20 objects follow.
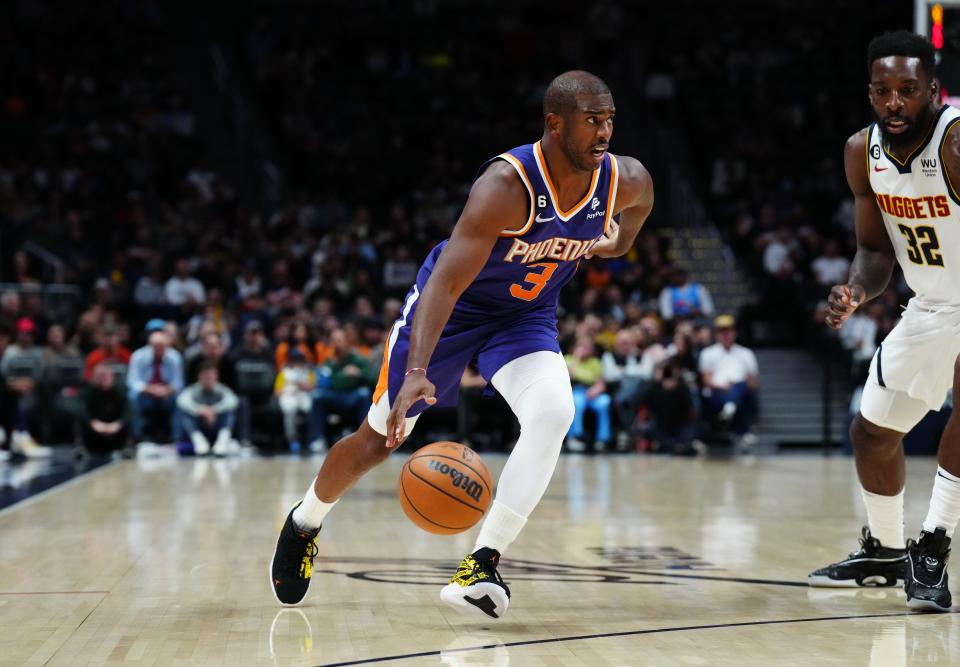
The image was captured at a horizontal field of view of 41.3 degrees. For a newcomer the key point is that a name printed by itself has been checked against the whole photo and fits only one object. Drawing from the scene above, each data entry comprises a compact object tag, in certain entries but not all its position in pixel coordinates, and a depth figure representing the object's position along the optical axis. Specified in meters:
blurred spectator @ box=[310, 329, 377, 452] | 13.65
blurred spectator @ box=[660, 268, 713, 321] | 15.81
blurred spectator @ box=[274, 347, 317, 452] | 13.93
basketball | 4.53
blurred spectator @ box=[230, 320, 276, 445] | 13.98
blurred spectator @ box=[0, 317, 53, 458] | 13.27
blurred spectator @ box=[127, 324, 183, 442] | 13.57
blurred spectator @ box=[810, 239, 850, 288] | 16.62
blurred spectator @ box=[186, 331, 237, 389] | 13.67
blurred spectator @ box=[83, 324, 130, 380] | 13.71
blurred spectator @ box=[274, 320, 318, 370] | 14.17
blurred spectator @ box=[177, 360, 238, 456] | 13.42
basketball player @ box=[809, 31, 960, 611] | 4.94
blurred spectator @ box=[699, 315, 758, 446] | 14.13
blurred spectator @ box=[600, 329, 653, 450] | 14.22
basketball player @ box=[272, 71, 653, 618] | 4.49
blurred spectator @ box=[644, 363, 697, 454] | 13.84
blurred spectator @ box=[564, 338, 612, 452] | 14.02
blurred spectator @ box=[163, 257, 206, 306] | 15.70
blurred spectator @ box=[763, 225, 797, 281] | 17.11
